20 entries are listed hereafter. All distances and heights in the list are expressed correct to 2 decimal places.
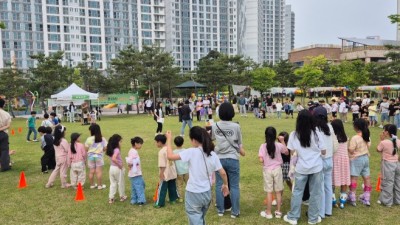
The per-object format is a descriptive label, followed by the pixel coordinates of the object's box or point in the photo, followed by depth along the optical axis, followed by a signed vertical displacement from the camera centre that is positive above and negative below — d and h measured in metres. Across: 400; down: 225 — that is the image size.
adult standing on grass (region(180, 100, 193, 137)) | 13.18 -0.75
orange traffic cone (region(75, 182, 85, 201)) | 5.96 -1.82
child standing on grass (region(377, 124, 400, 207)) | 5.18 -1.19
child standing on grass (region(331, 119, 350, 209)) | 5.07 -1.08
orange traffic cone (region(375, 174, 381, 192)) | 6.19 -1.81
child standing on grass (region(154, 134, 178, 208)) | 5.17 -1.34
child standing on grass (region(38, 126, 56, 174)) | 7.78 -1.26
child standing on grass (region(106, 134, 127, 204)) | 5.61 -1.26
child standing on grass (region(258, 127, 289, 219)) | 4.74 -1.04
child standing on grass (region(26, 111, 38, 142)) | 13.19 -1.02
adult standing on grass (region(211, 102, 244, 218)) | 4.57 -0.63
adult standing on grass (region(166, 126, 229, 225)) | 3.46 -0.83
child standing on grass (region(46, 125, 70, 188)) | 6.75 -1.21
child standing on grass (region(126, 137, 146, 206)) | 5.46 -1.34
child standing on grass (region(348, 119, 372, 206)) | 5.19 -1.03
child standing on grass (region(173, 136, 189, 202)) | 5.18 -1.32
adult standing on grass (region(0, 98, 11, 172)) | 8.29 -1.06
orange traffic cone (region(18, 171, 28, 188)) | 6.95 -1.81
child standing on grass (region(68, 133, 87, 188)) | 6.40 -1.23
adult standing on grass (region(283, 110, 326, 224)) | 4.30 -0.85
